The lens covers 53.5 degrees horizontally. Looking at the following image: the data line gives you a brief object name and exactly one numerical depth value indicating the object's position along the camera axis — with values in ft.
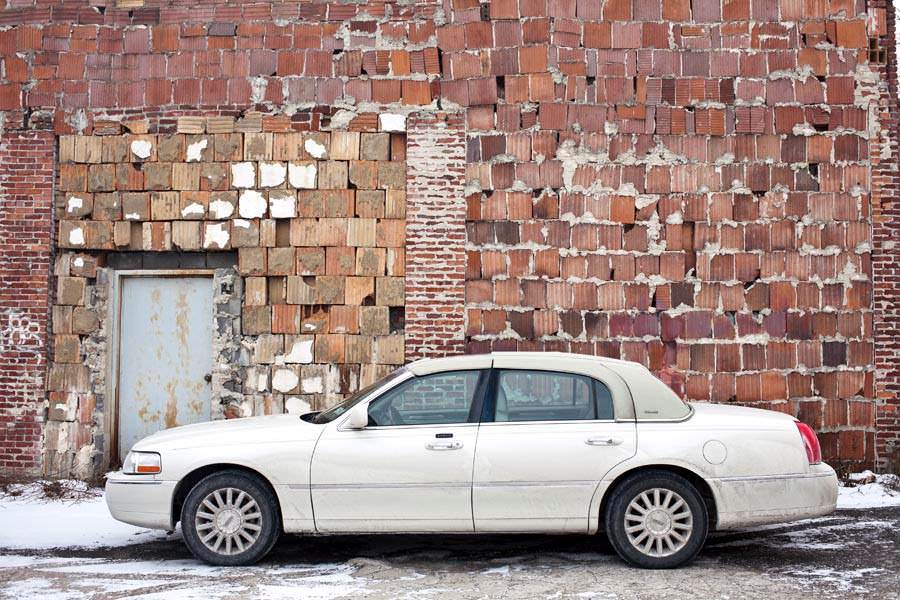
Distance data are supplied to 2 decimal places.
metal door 32.78
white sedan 19.90
